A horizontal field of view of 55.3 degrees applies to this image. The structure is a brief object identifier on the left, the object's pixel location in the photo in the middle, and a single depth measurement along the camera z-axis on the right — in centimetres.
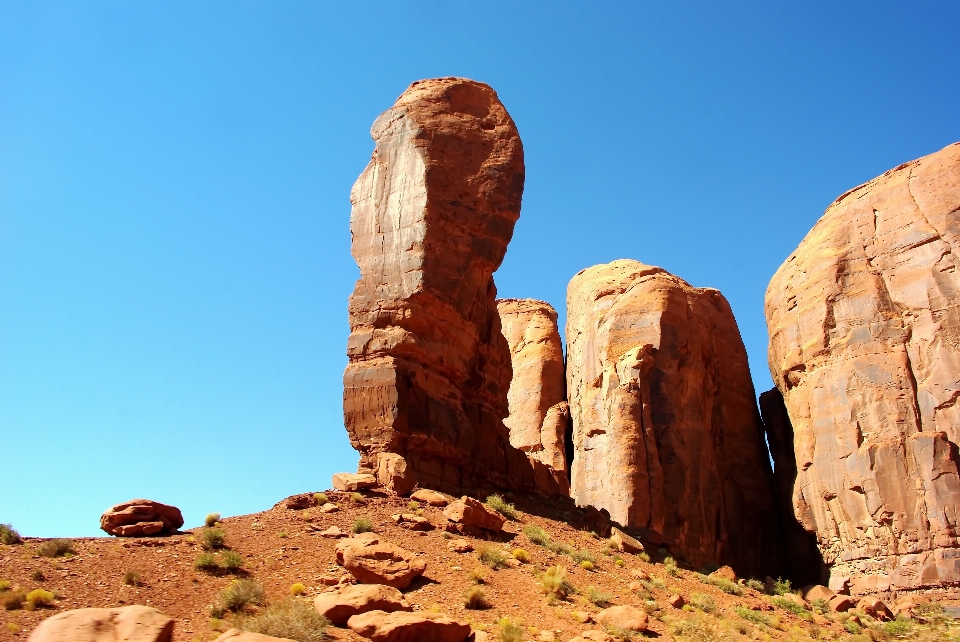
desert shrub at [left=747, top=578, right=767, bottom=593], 2771
